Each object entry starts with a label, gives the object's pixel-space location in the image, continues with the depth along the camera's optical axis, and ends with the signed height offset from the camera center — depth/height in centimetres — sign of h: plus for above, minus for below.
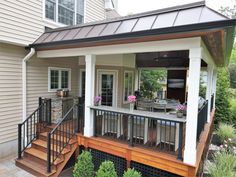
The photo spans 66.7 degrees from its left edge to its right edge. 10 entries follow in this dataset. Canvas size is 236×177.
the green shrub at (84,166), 436 -211
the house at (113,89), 356 -30
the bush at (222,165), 458 -227
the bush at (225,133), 835 -230
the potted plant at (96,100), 523 -56
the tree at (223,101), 1120 -107
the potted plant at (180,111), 394 -62
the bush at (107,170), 397 -201
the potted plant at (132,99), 467 -45
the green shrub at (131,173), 375 -193
